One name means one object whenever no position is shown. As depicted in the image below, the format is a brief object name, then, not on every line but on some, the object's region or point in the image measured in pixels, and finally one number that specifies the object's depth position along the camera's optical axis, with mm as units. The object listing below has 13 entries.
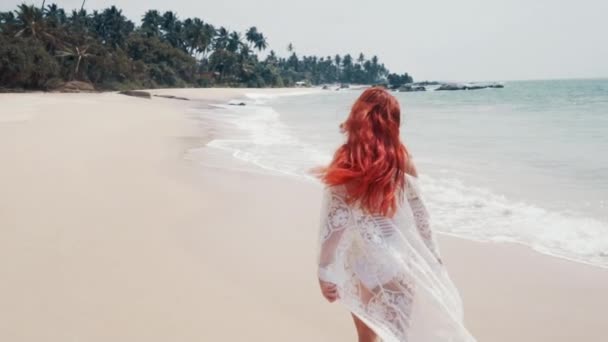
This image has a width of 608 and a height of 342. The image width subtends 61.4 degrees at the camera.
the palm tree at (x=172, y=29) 82862
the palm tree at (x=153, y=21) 84688
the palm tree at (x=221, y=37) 93000
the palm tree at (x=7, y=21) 51047
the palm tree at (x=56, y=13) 85750
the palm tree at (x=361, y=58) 158750
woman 2074
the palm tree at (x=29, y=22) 51031
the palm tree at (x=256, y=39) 103375
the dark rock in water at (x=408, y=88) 114206
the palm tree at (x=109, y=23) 80250
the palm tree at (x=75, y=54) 50312
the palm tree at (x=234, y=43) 93000
